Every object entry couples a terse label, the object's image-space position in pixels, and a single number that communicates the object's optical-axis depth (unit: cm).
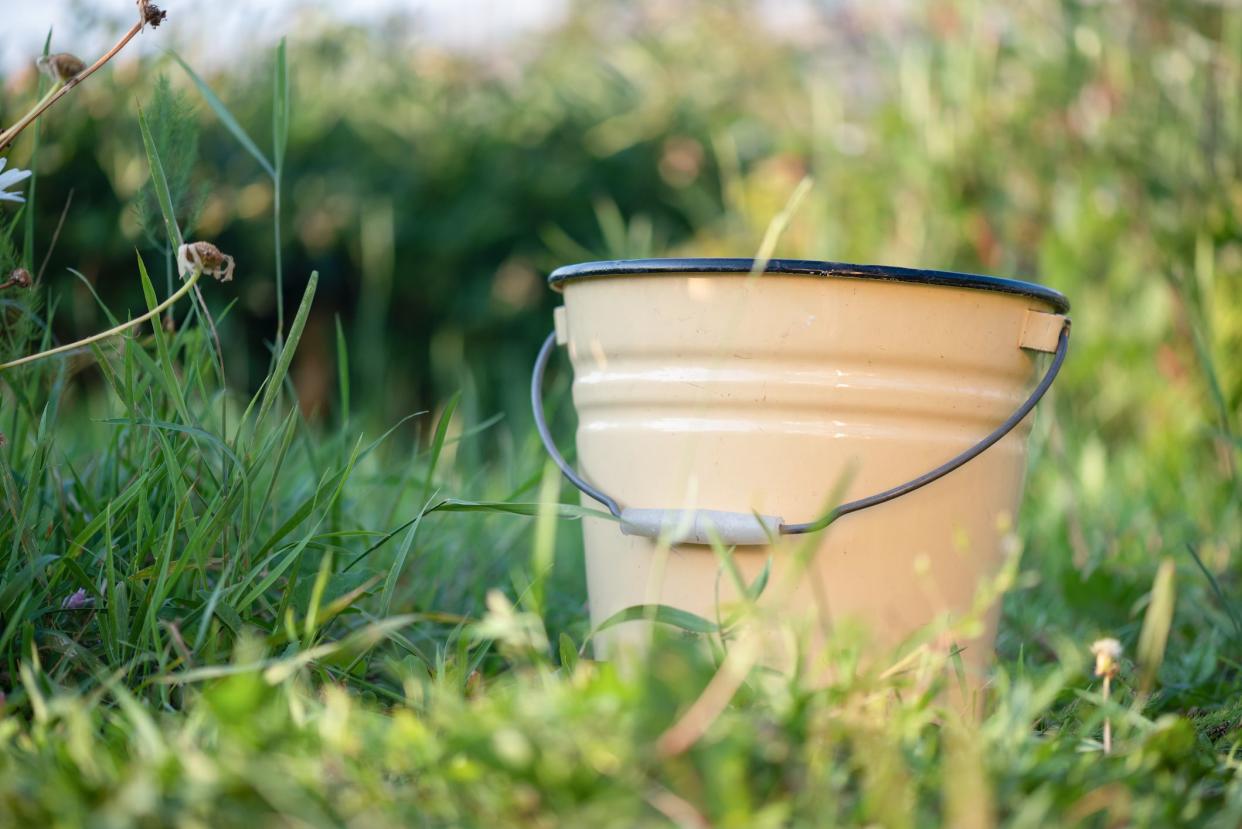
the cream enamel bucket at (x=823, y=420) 171
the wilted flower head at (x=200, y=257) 161
